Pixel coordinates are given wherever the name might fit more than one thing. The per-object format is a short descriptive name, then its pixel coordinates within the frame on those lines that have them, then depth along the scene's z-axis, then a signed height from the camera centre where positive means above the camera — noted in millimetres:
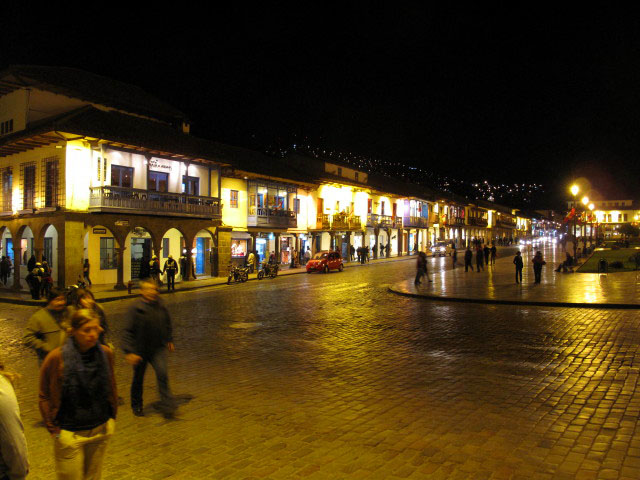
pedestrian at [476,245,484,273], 32375 -1401
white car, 55719 -1473
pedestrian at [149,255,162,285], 23812 -1430
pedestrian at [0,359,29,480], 2777 -1149
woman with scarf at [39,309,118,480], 3457 -1172
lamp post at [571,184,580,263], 30094 +2821
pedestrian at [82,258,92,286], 23328 -1527
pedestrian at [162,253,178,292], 23672 -1611
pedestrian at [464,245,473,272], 32375 -1496
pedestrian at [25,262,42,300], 20062 -1791
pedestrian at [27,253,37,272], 22812 -1199
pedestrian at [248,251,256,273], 30641 -1438
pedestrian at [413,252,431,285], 22744 -1430
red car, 34022 -1786
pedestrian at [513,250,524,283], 23138 -1454
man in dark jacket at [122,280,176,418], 6305 -1330
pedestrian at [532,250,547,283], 23156 -1376
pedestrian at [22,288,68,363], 6070 -1135
